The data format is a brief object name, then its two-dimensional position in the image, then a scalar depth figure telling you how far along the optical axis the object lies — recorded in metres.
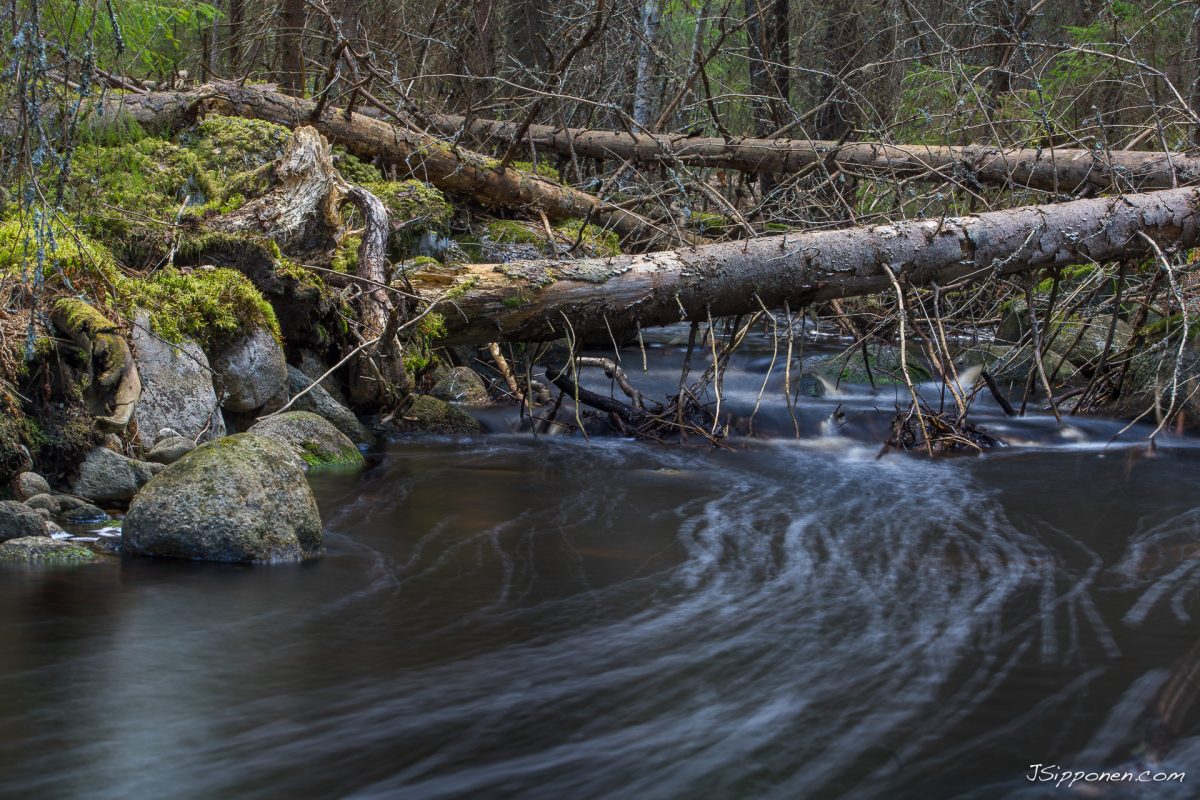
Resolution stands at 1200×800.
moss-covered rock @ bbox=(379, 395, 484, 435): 8.16
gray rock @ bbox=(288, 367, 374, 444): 7.41
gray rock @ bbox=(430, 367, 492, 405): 9.13
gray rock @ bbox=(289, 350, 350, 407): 7.82
